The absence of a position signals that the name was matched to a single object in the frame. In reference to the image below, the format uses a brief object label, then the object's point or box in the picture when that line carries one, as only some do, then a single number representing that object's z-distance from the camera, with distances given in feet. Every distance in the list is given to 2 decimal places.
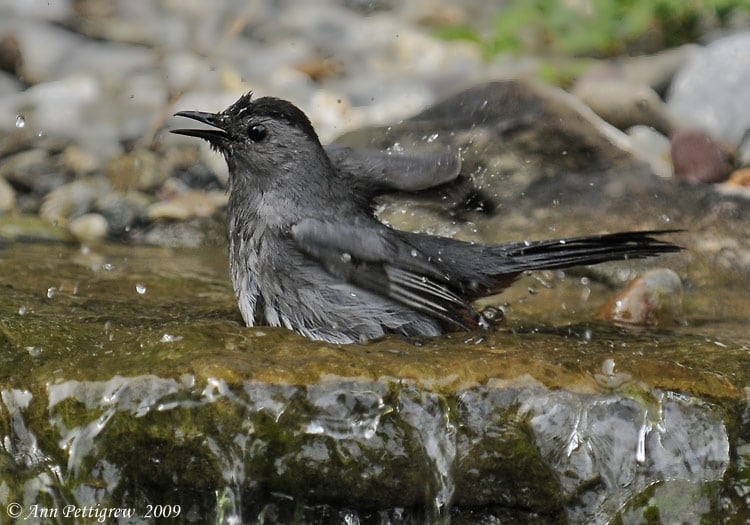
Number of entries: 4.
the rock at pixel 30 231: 38.06
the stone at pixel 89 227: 41.06
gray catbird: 26.40
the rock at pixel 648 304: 29.56
